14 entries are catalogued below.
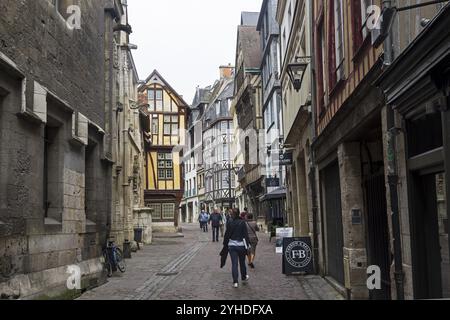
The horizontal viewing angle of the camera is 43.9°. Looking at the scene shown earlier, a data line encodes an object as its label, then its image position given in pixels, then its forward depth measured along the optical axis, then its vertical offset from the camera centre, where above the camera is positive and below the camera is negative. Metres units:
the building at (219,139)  58.59 +8.95
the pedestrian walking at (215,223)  26.05 -0.08
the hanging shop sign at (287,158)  17.72 +1.94
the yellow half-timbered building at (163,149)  34.66 +4.91
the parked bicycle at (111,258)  12.27 -0.75
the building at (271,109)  25.33 +5.40
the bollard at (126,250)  17.36 -0.81
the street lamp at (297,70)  12.08 +3.24
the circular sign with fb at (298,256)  11.84 -0.77
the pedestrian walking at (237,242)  10.90 -0.41
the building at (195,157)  70.62 +8.41
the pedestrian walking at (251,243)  13.77 -0.58
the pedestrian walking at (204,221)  37.06 +0.04
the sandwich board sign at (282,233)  14.18 -0.35
